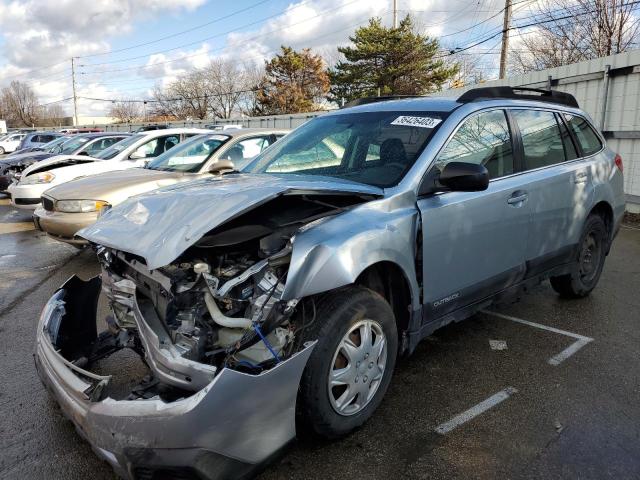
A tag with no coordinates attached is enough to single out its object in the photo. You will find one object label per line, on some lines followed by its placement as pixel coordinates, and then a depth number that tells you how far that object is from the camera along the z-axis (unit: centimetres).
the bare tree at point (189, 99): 6550
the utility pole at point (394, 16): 3484
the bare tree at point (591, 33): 1553
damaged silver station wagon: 215
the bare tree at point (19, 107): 9225
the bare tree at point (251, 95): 5622
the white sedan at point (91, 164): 927
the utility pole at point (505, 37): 2138
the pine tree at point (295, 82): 4969
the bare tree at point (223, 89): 6456
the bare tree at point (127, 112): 8326
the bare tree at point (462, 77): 4178
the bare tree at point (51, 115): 8937
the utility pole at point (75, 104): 6773
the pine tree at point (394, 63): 3712
